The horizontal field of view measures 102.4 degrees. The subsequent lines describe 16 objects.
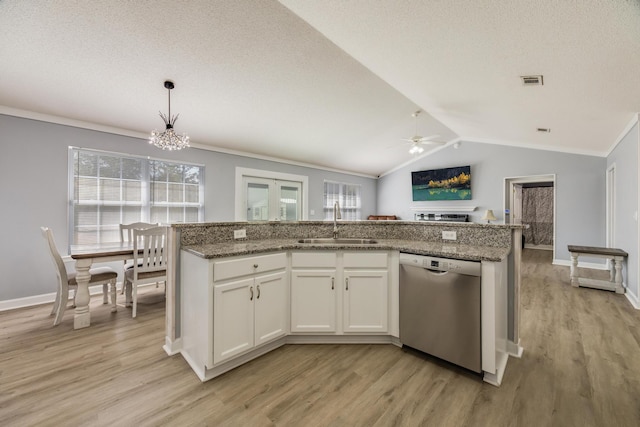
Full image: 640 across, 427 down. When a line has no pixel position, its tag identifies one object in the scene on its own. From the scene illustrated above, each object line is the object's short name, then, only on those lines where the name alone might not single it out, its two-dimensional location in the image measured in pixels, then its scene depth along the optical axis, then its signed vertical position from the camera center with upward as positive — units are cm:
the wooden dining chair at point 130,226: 348 -18
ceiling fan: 469 +136
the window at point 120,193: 365 +32
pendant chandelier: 285 +83
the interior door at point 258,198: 561 +36
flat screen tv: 720 +91
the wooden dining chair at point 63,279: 270 -74
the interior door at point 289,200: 625 +36
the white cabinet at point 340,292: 223 -68
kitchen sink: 260 -27
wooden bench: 378 -83
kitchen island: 184 -63
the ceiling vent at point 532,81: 266 +143
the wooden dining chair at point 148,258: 292 -54
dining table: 263 -59
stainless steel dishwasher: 179 -70
